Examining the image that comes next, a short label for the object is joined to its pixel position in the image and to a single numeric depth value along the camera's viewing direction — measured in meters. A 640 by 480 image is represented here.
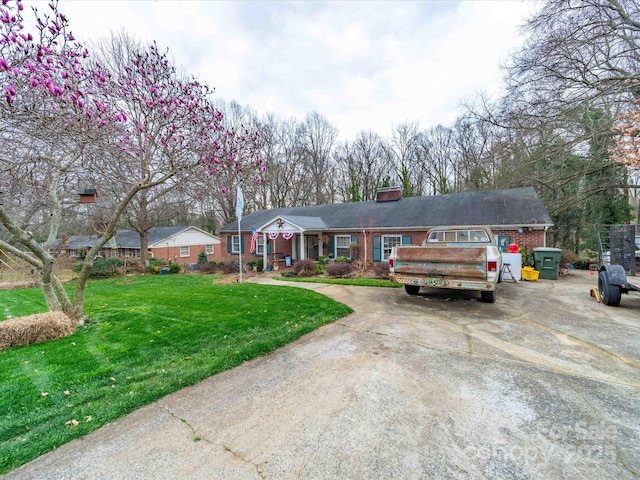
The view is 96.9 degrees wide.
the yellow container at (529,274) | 10.45
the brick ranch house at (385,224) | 12.08
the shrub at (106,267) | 15.62
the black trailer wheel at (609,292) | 6.31
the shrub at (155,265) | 17.53
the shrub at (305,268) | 13.08
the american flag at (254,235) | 14.24
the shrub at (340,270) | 11.87
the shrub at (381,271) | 10.91
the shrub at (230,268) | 16.11
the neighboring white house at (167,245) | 26.22
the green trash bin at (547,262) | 10.70
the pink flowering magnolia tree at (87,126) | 3.34
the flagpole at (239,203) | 10.33
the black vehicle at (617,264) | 6.28
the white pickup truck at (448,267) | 5.91
